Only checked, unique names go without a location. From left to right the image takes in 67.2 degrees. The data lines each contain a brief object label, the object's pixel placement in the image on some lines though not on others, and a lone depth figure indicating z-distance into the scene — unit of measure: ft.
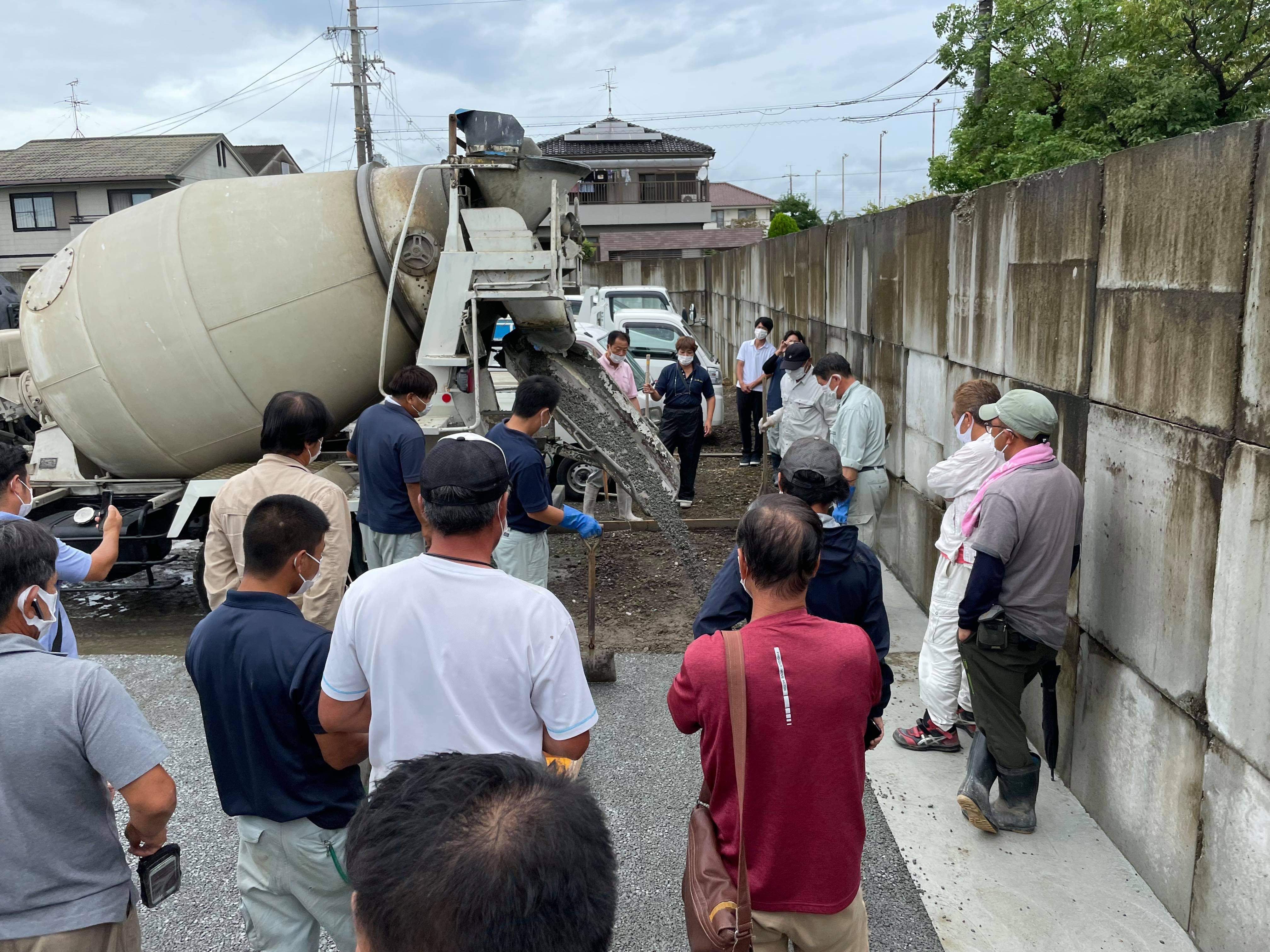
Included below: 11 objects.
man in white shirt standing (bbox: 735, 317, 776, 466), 37.37
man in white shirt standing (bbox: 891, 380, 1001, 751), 14.70
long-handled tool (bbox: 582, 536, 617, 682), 18.04
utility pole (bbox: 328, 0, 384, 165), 101.52
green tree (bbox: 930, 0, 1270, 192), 53.26
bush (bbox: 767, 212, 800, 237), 106.93
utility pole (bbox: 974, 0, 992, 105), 62.69
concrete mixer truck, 20.81
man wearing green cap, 12.06
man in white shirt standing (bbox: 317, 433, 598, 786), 7.43
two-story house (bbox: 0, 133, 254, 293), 120.67
